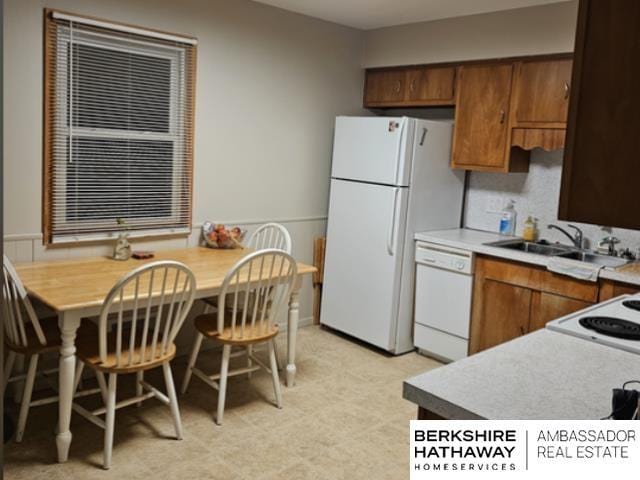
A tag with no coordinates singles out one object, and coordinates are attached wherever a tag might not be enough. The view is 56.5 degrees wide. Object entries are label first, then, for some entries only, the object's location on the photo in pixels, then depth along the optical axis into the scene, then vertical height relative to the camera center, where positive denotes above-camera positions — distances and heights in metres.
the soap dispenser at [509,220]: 4.28 -0.27
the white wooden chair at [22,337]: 2.62 -0.86
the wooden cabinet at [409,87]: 4.36 +0.68
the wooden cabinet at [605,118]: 0.96 +0.11
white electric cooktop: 2.02 -0.50
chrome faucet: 3.92 -0.34
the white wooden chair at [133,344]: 2.61 -0.88
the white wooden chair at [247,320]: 3.06 -0.85
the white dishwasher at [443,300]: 3.98 -0.84
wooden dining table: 2.59 -0.62
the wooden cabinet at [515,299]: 3.45 -0.70
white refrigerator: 4.10 -0.27
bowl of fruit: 3.92 -0.47
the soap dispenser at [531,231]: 4.13 -0.33
